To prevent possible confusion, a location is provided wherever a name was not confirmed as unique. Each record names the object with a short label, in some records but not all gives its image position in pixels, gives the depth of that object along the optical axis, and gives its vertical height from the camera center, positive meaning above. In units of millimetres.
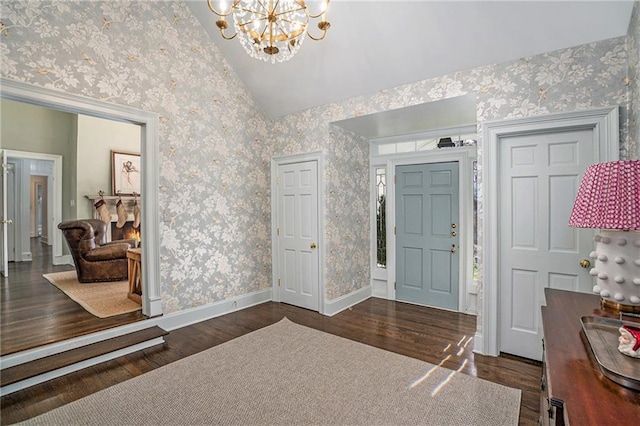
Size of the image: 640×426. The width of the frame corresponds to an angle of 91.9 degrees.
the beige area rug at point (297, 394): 1925 -1273
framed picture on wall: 6582 +867
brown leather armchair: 4684 -642
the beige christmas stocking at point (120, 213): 6422 -11
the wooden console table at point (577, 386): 738 -476
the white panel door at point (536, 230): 2492 -153
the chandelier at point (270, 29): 2125 +1325
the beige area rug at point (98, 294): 3525 -1099
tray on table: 843 -448
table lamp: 1248 -44
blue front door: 3990 -298
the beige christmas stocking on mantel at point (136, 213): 6582 -12
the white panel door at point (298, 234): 3988 -290
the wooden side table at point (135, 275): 3640 -756
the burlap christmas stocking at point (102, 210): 6184 +50
